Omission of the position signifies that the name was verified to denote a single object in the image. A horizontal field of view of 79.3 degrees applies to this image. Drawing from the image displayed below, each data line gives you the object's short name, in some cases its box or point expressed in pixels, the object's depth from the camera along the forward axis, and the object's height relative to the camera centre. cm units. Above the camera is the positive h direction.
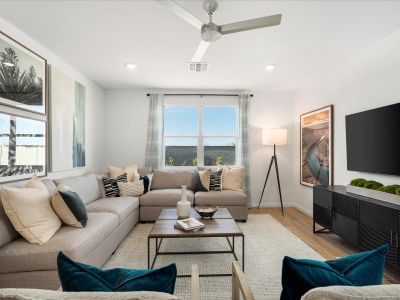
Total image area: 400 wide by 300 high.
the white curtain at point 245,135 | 506 +34
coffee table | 231 -79
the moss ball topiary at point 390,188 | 241 -38
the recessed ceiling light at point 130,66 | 367 +131
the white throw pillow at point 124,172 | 424 -39
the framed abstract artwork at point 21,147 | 240 +4
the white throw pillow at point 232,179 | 446 -52
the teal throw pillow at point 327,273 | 78 -41
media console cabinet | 221 -74
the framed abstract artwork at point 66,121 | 324 +44
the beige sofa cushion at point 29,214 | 198 -54
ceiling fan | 187 +105
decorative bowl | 279 -71
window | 532 +33
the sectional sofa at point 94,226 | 188 -79
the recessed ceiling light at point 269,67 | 376 +132
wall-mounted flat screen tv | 257 +13
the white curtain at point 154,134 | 505 +35
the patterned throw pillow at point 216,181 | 437 -55
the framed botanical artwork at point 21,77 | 241 +81
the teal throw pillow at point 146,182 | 434 -57
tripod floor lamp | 477 +30
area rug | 216 -121
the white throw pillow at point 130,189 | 396 -63
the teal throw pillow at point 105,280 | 75 -41
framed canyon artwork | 391 +8
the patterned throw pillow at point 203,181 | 435 -55
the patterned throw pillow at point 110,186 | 389 -58
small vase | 280 -68
